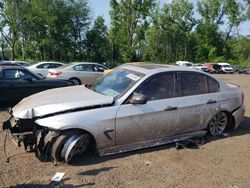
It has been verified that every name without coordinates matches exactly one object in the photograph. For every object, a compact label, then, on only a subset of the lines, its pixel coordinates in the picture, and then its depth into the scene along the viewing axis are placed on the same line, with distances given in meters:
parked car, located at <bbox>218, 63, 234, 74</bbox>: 29.91
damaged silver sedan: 3.24
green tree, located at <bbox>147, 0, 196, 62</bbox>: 42.97
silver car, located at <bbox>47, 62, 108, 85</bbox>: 9.66
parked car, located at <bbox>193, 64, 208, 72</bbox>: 29.35
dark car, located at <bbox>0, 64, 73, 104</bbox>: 5.97
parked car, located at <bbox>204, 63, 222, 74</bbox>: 30.00
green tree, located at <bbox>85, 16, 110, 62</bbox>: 36.99
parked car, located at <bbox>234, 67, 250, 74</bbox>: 32.09
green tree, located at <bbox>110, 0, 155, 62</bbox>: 36.49
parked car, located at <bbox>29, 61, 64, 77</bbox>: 11.45
